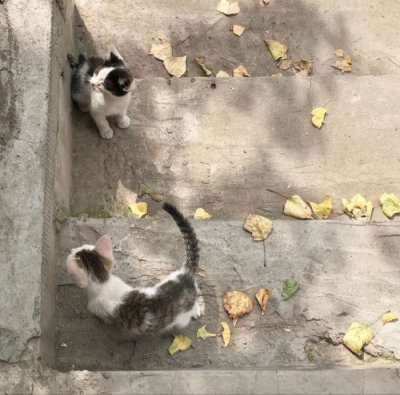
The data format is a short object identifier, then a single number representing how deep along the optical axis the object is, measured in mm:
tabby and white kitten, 3271
